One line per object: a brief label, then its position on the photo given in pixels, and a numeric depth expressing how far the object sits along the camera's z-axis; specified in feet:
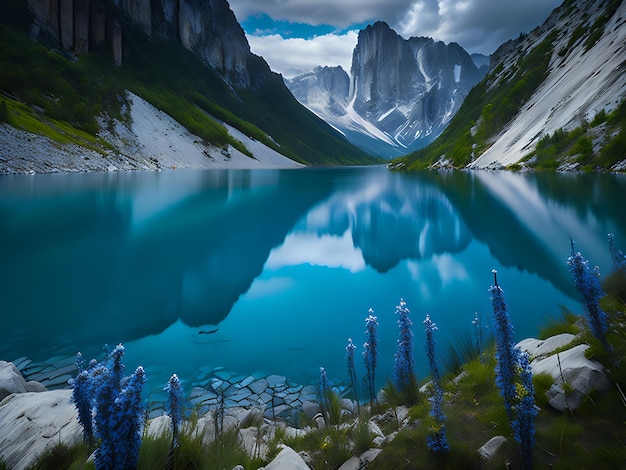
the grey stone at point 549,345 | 20.76
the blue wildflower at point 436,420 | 14.32
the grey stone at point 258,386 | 26.18
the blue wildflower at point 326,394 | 19.84
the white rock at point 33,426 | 15.90
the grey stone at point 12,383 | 22.30
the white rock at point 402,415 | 18.15
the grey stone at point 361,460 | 15.16
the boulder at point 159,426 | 14.96
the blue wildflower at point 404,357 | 17.15
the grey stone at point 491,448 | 13.66
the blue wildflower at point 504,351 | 13.07
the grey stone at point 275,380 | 26.92
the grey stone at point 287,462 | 13.93
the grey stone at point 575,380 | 14.96
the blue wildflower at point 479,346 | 23.20
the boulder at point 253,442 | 16.39
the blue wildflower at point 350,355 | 19.93
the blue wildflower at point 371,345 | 18.69
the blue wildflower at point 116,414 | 10.93
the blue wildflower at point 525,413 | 11.83
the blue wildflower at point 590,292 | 14.98
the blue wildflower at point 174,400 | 13.04
